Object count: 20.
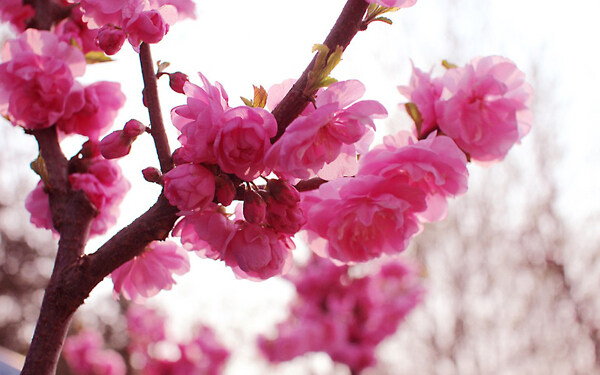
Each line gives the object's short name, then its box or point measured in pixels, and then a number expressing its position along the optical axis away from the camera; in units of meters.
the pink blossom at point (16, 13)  0.60
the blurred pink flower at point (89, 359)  3.19
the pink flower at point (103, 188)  0.52
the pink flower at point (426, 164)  0.46
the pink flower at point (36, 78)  0.51
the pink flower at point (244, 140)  0.44
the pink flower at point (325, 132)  0.44
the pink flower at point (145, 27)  0.47
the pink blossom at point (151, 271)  0.50
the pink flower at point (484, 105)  0.47
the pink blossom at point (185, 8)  0.50
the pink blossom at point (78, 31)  0.58
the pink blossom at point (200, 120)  0.45
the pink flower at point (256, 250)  0.46
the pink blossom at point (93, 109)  0.54
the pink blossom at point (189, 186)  0.44
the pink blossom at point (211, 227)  0.46
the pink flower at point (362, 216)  0.46
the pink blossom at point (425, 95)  0.48
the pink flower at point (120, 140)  0.47
